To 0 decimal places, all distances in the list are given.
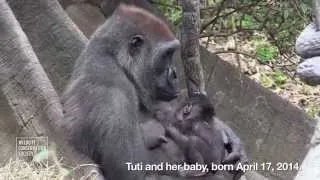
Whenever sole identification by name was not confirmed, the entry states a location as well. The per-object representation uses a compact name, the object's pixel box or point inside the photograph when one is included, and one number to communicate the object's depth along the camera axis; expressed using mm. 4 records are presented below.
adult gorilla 5694
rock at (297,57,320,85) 5241
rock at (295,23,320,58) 5266
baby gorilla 5849
